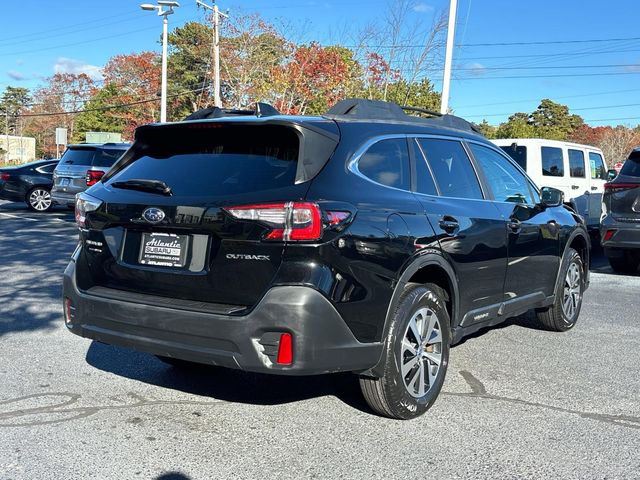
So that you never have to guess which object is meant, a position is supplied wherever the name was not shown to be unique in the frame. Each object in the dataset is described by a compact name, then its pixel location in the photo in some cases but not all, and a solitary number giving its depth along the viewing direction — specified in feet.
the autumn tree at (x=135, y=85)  179.22
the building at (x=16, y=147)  271.49
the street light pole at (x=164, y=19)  96.89
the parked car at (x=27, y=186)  63.16
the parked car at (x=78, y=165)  53.31
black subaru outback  11.33
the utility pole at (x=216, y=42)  97.13
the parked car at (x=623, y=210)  31.01
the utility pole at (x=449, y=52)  61.16
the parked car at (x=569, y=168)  41.52
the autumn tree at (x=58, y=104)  249.75
